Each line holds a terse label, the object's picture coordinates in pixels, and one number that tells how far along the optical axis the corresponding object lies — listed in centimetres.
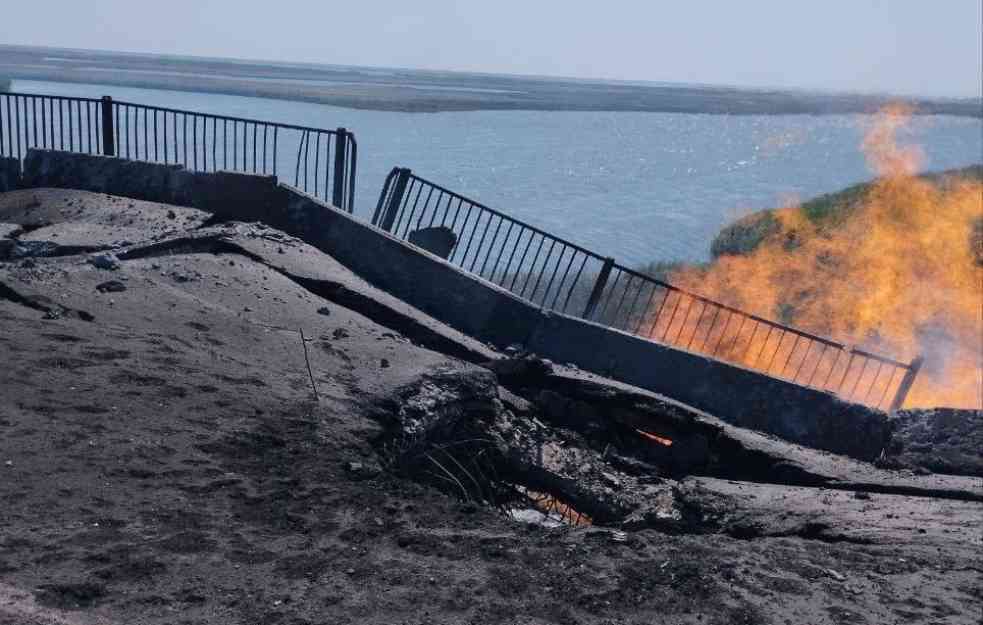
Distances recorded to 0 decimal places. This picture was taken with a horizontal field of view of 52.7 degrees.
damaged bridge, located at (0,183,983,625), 413
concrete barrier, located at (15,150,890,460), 808
